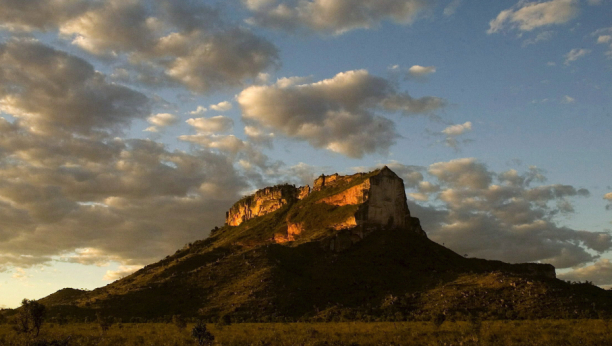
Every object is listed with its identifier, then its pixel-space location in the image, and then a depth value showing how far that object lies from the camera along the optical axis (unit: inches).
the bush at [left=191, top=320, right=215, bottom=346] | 2151.2
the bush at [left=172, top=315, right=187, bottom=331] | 2822.3
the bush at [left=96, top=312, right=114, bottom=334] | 2915.8
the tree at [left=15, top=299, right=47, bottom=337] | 2490.2
